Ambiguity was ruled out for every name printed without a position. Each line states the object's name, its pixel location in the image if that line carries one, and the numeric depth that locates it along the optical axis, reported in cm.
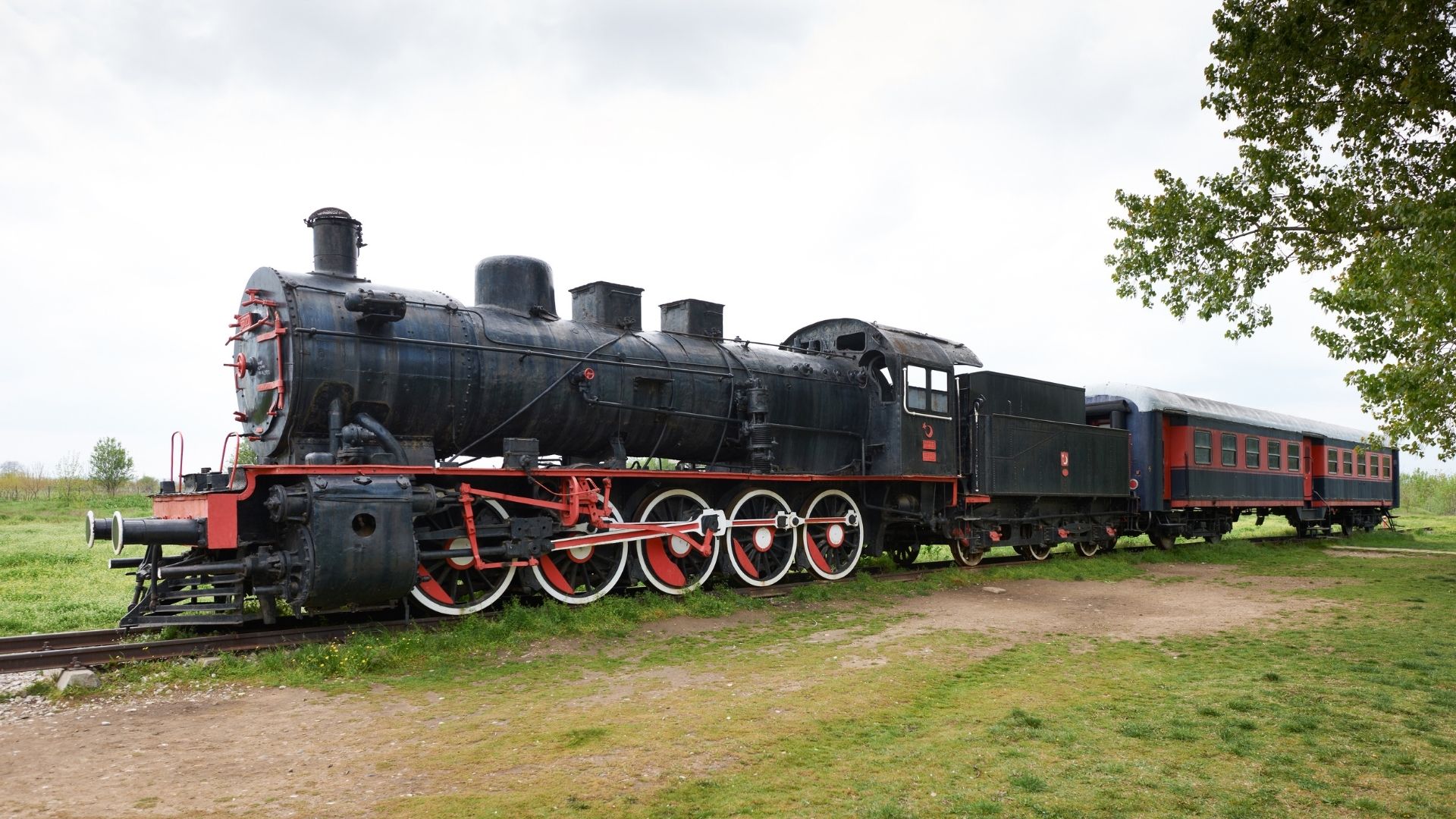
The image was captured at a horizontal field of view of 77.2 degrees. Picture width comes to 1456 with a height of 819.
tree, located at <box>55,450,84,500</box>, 3880
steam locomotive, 838
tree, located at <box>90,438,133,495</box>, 3878
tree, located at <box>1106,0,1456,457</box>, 915
